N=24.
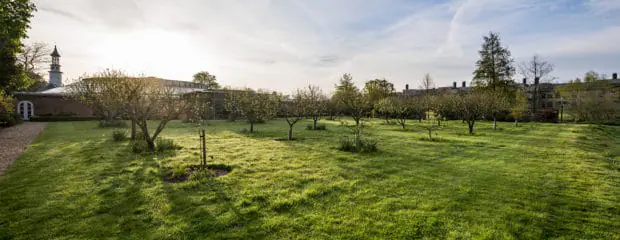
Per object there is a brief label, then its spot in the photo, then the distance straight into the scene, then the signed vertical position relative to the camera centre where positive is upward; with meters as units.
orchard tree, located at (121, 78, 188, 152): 12.03 +0.63
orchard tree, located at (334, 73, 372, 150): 19.49 +1.05
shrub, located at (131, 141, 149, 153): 11.52 -1.30
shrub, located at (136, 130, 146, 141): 15.31 -1.09
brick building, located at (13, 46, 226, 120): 37.12 +1.67
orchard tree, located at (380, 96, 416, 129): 27.19 +1.08
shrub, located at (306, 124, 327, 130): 22.73 -1.01
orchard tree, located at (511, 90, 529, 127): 31.25 +0.89
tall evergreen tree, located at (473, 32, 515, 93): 41.22 +6.90
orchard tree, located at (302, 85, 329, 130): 23.44 +1.33
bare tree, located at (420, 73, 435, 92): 48.84 +5.41
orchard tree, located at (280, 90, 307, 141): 23.66 +0.77
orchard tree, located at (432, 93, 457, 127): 30.92 +1.10
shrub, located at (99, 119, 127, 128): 23.84 -0.64
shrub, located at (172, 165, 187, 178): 7.75 -1.55
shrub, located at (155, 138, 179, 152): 11.98 -1.29
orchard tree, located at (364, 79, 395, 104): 45.88 +4.52
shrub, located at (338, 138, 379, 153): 11.71 -1.38
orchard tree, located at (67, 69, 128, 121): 13.23 +1.75
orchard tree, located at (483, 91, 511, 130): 25.58 +0.84
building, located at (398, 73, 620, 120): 36.33 +3.50
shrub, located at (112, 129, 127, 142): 15.23 -1.06
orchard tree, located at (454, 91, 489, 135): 22.18 +0.74
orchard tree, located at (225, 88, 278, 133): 21.55 +0.81
